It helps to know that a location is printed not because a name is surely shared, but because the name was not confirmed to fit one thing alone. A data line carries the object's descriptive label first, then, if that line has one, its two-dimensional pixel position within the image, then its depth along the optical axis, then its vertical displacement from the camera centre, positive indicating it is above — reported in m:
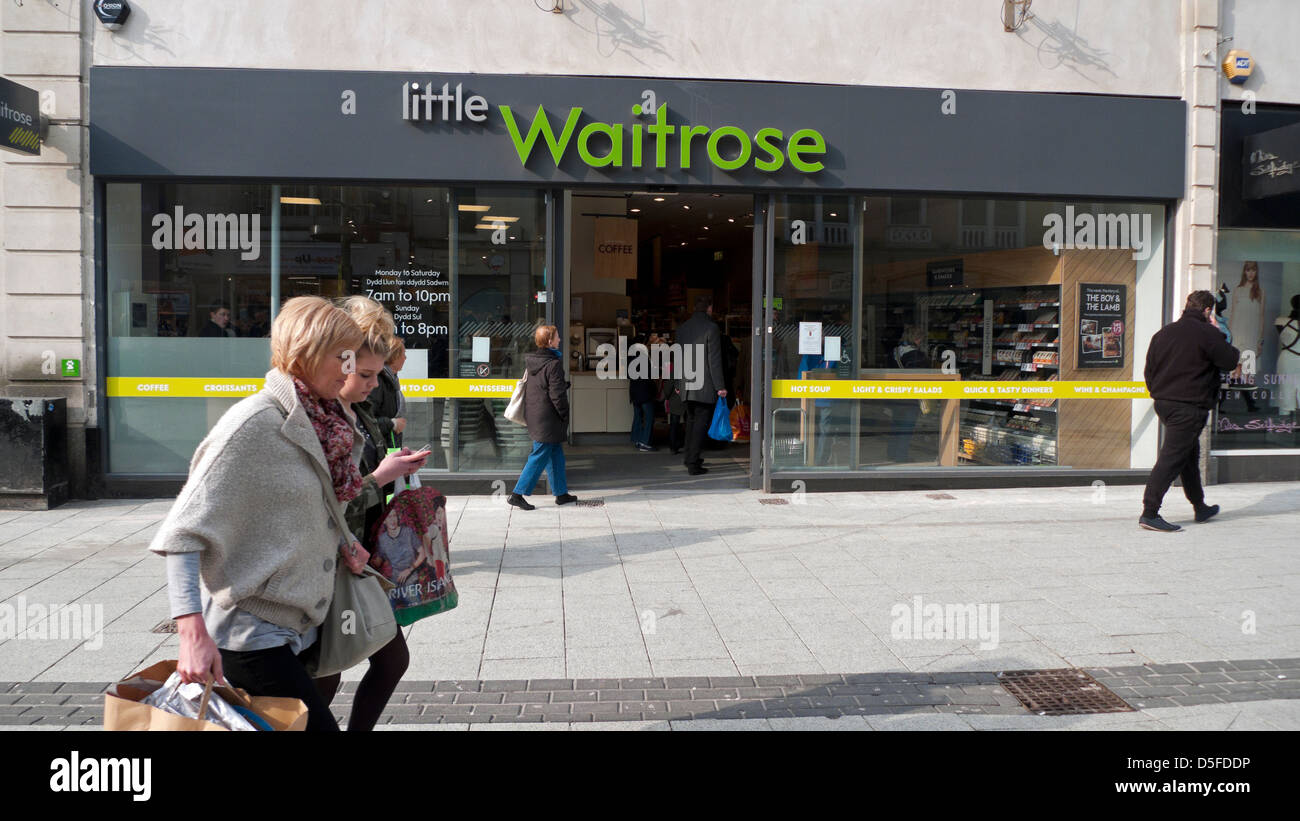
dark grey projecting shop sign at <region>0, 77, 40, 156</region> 8.82 +2.11
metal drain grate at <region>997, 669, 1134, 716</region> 4.66 -1.47
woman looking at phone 3.29 -0.48
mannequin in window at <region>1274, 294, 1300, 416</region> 11.41 +0.13
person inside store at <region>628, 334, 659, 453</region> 14.67 -0.58
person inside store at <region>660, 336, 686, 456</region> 13.79 -0.41
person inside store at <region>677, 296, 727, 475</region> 11.91 -0.12
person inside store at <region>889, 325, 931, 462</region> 10.80 -0.39
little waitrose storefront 9.80 +1.24
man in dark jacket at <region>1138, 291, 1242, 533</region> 8.32 -0.09
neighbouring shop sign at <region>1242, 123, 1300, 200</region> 10.38 +2.10
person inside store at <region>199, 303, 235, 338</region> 10.05 +0.43
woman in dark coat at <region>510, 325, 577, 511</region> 9.31 -0.32
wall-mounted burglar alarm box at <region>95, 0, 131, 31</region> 9.51 +3.20
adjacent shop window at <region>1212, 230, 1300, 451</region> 11.21 +0.42
